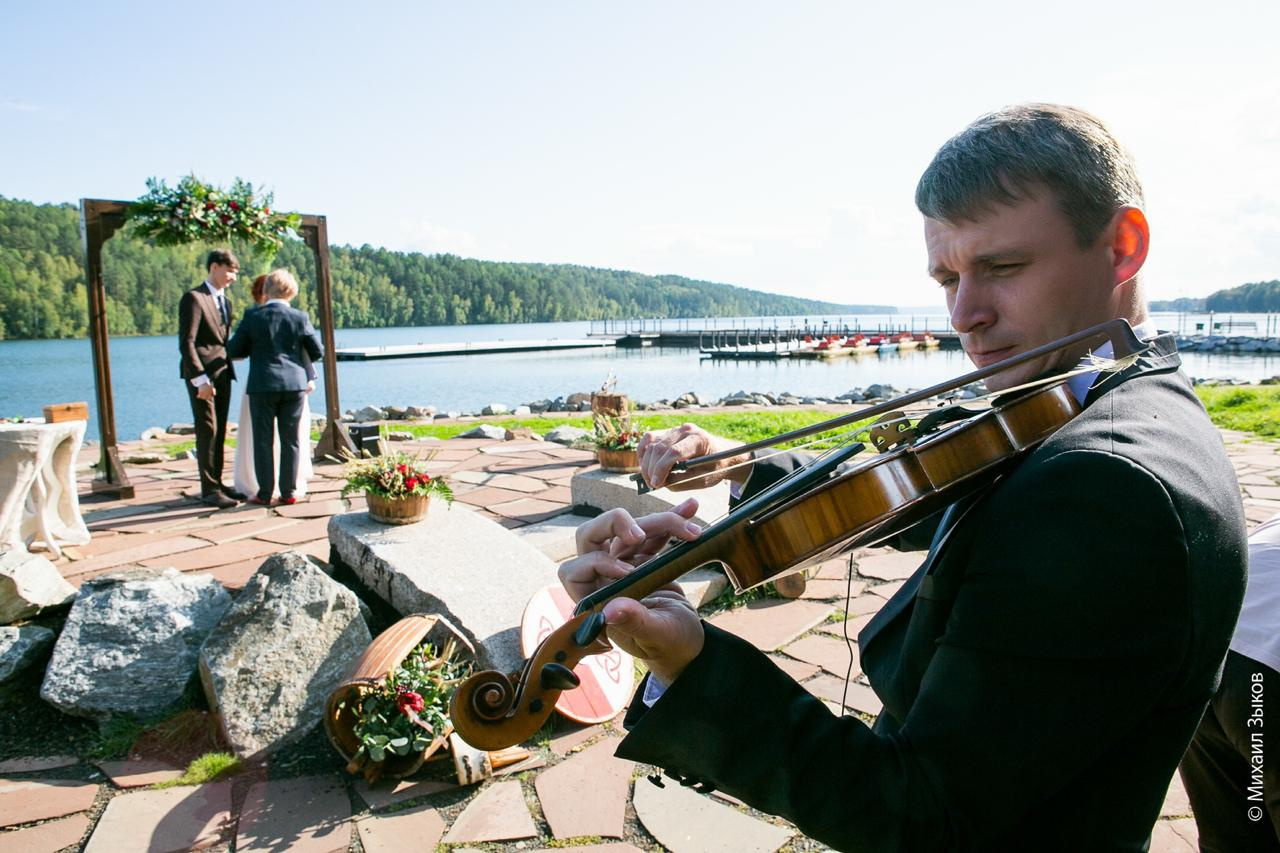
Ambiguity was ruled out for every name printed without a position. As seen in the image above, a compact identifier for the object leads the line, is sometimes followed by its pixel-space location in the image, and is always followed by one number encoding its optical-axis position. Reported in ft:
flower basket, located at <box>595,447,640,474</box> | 19.38
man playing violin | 2.86
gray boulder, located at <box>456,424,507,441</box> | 34.09
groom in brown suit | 21.54
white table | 15.92
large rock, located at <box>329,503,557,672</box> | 11.76
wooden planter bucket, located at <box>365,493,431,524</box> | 14.79
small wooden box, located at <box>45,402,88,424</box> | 19.89
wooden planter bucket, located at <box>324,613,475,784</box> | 9.71
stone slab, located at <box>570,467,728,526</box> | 17.61
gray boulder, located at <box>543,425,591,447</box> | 32.19
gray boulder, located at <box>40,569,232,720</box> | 11.20
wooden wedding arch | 23.09
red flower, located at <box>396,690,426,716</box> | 9.83
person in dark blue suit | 21.09
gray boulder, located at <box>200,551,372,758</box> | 10.55
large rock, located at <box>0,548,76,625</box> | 12.12
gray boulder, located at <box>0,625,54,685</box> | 11.47
